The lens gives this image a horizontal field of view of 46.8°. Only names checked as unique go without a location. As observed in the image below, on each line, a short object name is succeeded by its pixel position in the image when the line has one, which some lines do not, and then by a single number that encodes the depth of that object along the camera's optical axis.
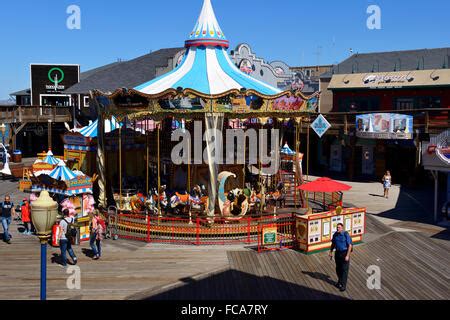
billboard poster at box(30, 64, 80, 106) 50.47
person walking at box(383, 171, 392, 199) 24.70
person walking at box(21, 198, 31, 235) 16.84
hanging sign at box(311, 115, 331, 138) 28.17
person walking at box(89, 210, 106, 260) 13.90
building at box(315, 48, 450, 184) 29.40
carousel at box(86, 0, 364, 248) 16.52
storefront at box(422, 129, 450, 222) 17.98
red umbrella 16.42
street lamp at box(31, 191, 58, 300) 8.27
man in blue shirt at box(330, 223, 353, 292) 11.47
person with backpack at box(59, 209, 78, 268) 13.30
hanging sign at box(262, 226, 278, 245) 14.93
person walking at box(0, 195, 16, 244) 15.76
